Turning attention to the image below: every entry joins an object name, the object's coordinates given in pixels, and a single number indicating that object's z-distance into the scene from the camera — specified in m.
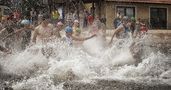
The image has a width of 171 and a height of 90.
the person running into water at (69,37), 16.59
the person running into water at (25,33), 17.42
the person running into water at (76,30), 16.89
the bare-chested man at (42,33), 15.40
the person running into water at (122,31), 16.81
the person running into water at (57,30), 15.79
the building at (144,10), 31.77
